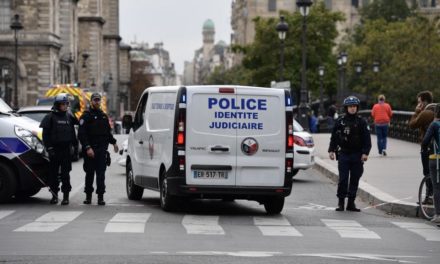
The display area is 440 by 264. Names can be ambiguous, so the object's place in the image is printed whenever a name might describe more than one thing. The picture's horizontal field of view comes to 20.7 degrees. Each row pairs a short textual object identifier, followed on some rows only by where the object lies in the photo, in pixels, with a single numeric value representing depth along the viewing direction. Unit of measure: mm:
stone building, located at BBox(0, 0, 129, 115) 87562
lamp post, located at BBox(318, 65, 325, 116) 82094
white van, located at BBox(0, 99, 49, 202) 19500
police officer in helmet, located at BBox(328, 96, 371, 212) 19562
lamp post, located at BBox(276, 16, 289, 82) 48862
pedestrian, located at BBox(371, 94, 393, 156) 35094
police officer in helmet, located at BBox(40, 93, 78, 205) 19750
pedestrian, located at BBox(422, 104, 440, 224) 17312
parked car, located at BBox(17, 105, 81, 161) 33125
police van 18156
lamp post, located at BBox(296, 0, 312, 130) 41062
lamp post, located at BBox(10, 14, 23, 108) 57253
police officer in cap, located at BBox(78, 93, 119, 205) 19891
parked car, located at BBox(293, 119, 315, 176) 27953
